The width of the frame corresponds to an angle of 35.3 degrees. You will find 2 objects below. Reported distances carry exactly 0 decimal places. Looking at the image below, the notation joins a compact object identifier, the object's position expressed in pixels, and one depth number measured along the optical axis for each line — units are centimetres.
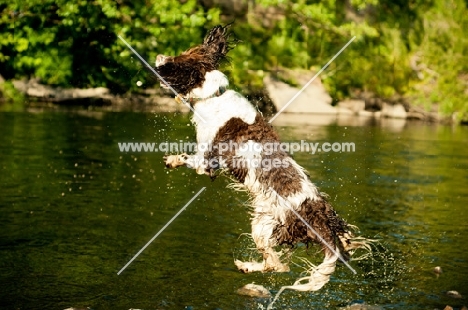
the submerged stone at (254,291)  679
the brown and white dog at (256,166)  566
